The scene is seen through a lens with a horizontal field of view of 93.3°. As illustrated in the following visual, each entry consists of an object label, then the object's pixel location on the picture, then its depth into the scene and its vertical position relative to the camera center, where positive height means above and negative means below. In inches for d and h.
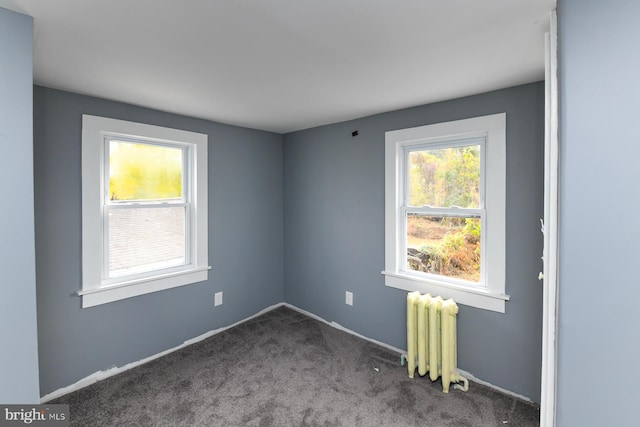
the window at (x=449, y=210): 85.9 -0.3
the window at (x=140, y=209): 89.7 +0.3
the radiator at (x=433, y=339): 87.0 -38.7
